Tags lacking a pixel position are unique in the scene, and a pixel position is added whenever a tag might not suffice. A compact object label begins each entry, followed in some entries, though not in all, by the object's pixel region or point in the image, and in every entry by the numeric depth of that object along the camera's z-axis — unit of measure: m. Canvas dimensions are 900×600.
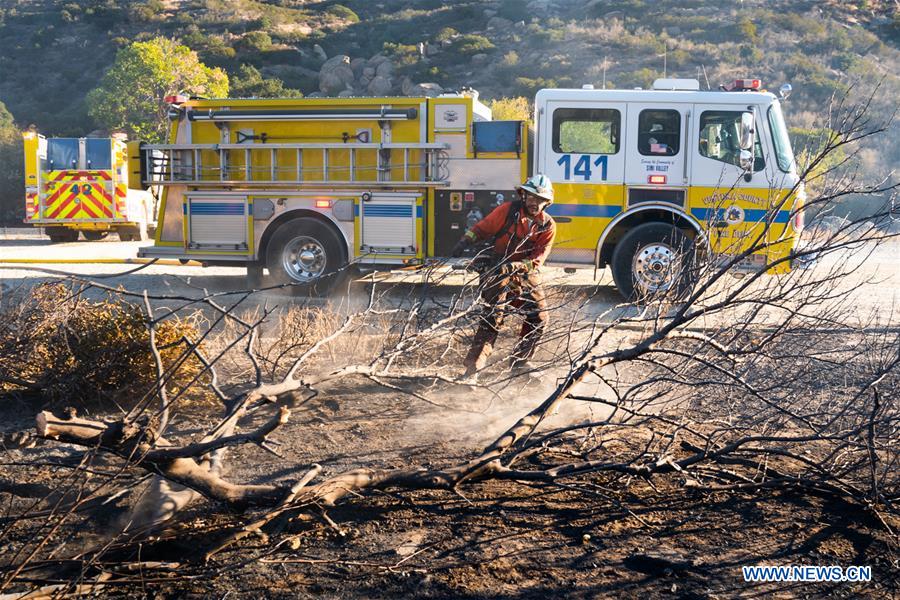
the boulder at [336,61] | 39.59
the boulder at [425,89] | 33.93
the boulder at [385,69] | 38.75
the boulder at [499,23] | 44.41
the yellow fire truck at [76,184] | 18.53
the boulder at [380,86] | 36.53
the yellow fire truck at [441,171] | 9.62
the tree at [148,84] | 30.08
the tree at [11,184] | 27.67
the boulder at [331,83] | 38.38
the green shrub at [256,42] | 42.19
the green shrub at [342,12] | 49.44
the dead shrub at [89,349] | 5.04
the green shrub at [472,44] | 40.25
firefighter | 5.91
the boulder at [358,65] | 40.19
